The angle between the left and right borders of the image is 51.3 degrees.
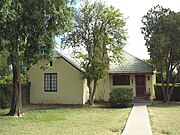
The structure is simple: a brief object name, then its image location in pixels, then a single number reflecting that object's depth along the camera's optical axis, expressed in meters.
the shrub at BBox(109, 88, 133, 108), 14.20
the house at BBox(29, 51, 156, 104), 16.29
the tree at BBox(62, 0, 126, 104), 14.86
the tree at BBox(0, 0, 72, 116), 9.57
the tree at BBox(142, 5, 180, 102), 15.45
